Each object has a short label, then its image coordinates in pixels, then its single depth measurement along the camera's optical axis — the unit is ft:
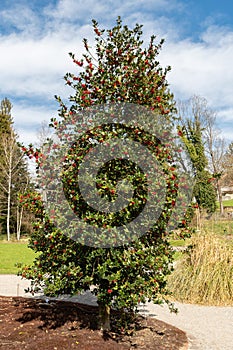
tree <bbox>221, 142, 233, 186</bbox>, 108.68
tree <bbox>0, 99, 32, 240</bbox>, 80.59
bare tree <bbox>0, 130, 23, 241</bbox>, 79.51
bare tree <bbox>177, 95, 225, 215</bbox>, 104.17
